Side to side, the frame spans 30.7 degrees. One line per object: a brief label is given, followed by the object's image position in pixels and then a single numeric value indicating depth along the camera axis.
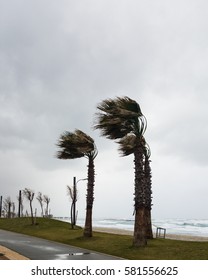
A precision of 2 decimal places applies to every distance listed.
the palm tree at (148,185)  30.12
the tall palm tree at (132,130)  23.25
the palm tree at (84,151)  30.83
